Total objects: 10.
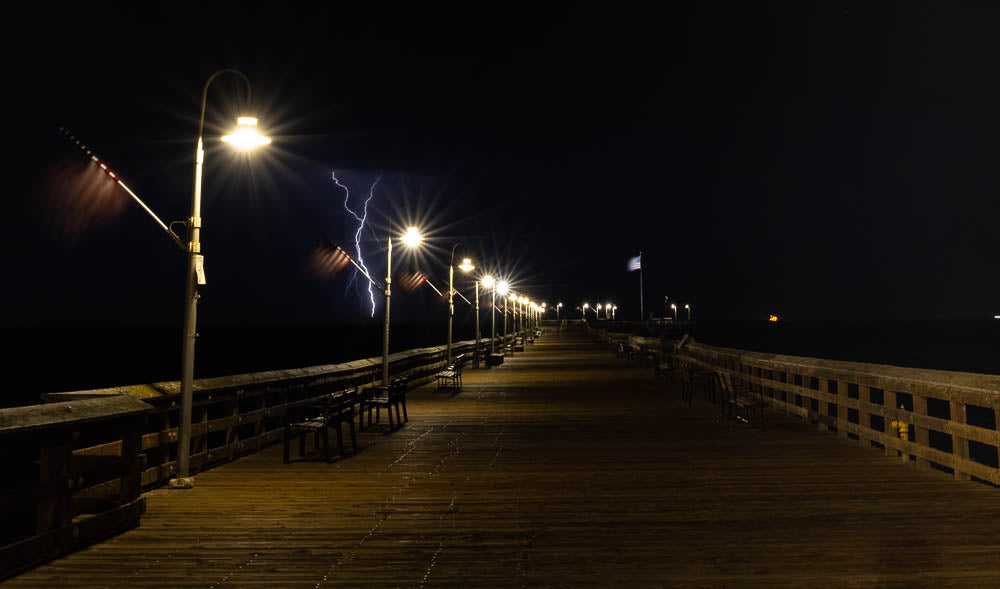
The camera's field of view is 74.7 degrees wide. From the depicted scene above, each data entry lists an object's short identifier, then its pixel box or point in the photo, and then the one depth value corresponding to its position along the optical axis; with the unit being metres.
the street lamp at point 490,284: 36.31
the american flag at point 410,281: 25.12
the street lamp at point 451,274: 23.59
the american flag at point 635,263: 134.26
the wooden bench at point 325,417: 9.19
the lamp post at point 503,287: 49.00
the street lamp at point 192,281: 7.79
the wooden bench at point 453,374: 18.82
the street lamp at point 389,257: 16.59
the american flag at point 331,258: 15.77
